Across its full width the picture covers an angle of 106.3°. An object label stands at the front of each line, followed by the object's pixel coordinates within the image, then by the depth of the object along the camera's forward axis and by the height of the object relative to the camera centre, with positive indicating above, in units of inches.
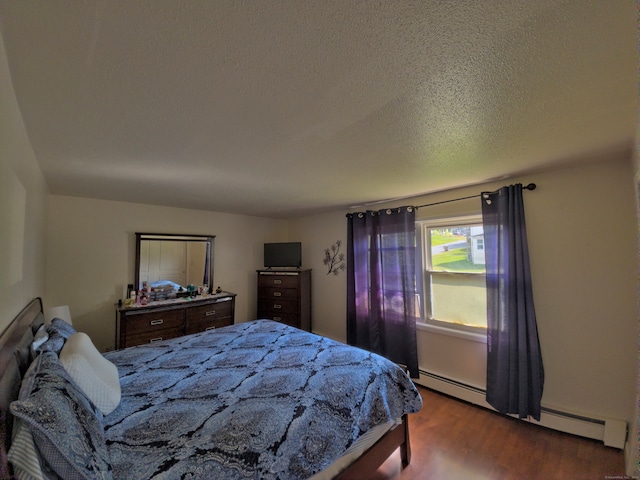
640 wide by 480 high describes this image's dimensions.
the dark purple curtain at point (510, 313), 83.4 -21.6
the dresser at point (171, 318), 113.0 -31.1
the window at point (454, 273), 104.5 -8.5
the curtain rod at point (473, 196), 86.7 +24.5
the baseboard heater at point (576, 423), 71.7 -55.5
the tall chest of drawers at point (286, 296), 159.3 -26.7
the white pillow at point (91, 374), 47.8 -24.0
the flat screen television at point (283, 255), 169.2 +1.8
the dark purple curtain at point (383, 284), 118.7 -15.1
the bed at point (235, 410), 38.9 -32.5
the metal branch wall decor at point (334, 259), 155.8 -1.7
